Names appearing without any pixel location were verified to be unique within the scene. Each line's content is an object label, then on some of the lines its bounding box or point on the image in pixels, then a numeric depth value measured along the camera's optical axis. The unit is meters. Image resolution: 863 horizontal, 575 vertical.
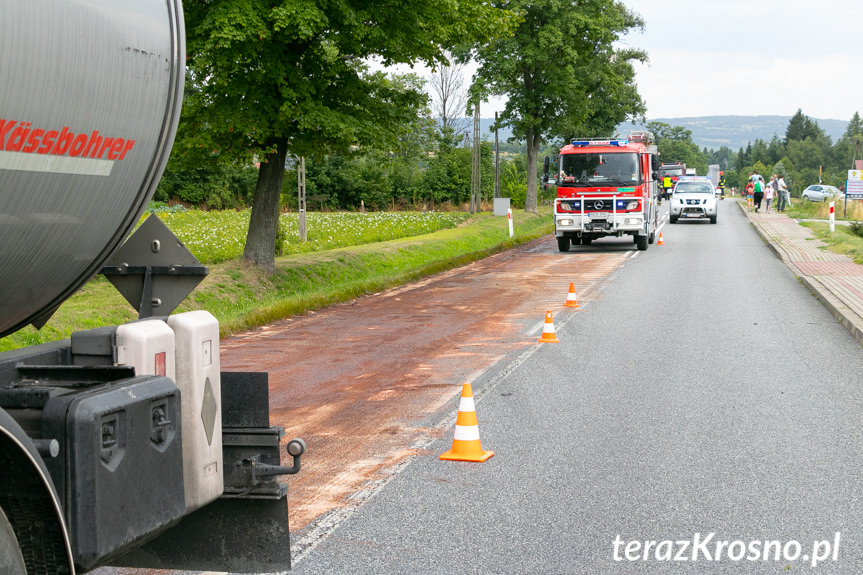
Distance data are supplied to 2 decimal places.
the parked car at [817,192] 67.00
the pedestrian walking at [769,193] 51.72
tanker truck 3.06
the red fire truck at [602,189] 26.66
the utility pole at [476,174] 41.29
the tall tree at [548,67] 42.16
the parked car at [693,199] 41.69
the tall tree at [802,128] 180.50
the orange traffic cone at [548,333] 11.98
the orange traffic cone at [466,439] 6.78
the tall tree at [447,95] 81.81
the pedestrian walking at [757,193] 50.78
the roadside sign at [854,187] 35.97
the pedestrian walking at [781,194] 50.28
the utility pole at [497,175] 49.56
